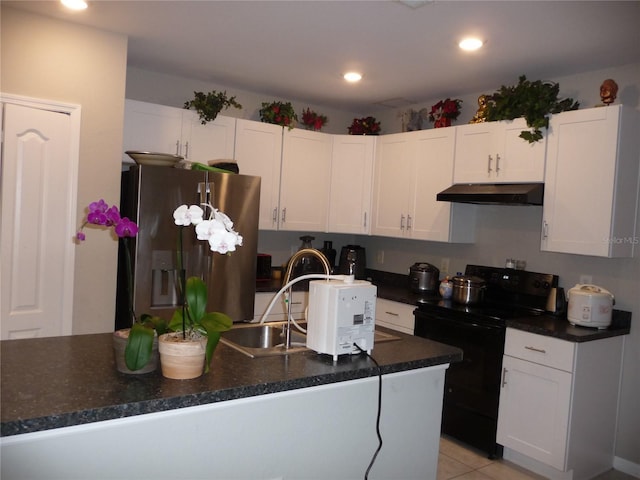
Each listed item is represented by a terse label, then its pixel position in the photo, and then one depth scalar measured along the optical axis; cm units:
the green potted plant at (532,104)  314
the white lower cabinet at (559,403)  286
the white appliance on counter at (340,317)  184
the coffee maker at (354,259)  465
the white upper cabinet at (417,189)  383
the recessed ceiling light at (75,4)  259
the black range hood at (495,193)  317
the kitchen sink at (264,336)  224
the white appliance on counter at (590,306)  298
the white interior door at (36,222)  275
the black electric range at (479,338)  318
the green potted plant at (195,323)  149
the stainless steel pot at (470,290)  357
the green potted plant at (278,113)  408
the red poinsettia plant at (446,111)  397
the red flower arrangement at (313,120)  439
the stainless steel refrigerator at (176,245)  306
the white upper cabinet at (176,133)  345
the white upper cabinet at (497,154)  326
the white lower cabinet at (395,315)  370
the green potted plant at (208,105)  361
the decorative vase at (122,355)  154
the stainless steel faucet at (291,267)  199
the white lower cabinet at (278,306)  387
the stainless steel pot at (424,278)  411
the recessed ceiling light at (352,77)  363
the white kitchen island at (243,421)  132
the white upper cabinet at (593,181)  291
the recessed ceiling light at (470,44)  283
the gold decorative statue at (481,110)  360
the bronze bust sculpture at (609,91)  302
